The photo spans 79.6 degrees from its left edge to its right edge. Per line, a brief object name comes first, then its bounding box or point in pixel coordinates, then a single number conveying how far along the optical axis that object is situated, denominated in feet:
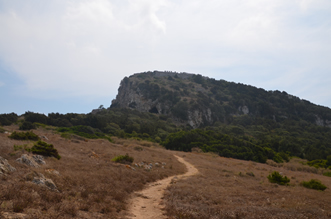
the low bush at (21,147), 51.12
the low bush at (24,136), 77.98
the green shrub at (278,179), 61.55
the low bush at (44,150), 52.88
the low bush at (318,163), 121.03
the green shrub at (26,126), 140.33
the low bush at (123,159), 68.71
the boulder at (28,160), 38.49
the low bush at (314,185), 55.02
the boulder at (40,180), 28.78
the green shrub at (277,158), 141.38
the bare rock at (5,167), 29.62
